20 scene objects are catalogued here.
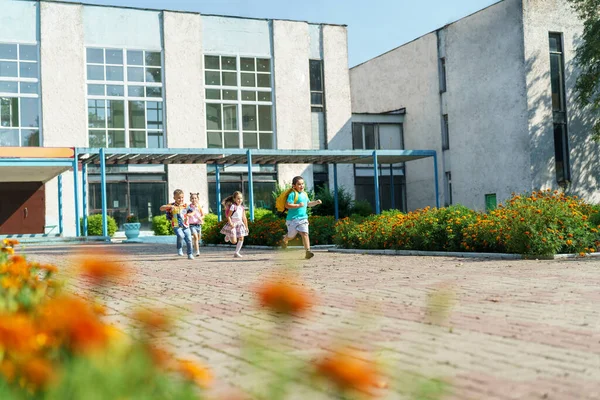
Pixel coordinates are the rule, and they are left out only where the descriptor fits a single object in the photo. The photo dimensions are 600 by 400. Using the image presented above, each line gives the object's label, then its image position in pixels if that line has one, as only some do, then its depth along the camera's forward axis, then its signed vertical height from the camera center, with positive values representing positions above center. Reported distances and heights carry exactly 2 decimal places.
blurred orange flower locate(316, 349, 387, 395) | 1.50 -0.32
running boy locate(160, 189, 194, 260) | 16.60 +0.08
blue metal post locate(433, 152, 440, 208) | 32.47 +1.79
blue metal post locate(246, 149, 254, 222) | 27.42 +1.39
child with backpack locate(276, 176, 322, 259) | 14.73 +0.13
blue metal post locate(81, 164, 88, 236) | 28.04 +1.37
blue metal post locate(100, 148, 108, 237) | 26.52 +1.16
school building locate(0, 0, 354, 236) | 34.12 +6.29
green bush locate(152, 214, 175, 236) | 32.84 -0.22
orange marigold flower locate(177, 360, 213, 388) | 2.27 -0.47
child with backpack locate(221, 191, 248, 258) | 16.47 -0.10
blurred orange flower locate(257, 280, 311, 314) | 1.63 -0.18
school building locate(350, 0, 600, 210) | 32.72 +4.69
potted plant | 30.01 -0.27
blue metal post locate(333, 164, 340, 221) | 31.00 +0.54
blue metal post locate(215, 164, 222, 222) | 29.89 +1.36
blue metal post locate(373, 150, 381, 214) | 30.47 +1.54
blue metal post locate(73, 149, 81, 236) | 27.20 +1.54
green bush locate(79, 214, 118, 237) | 31.94 -0.03
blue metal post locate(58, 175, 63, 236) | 31.72 +0.70
